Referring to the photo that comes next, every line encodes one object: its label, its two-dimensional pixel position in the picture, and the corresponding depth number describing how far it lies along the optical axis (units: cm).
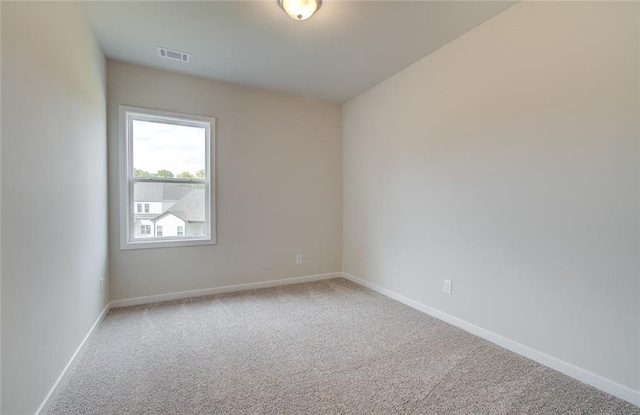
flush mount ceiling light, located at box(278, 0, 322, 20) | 205
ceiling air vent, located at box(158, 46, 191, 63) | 280
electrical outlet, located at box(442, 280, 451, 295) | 272
